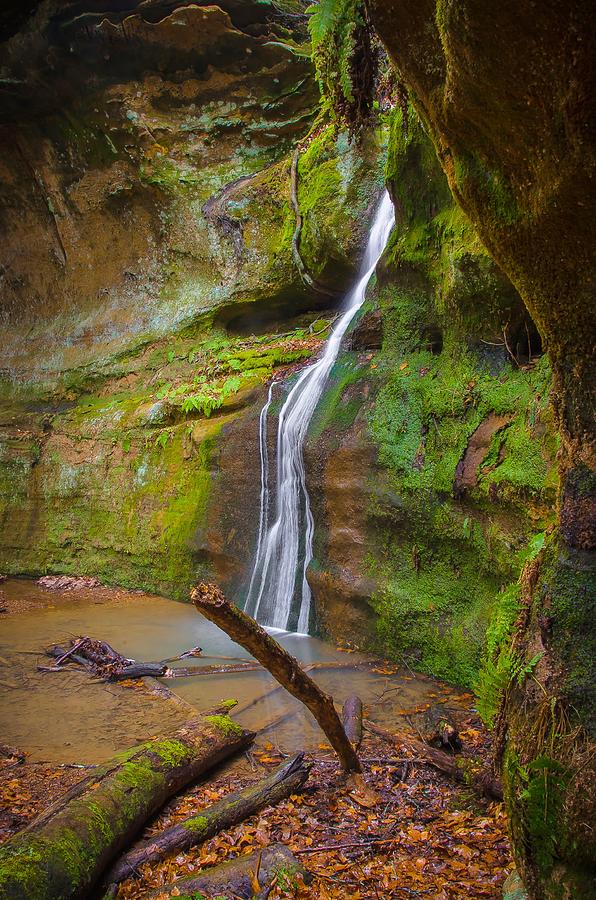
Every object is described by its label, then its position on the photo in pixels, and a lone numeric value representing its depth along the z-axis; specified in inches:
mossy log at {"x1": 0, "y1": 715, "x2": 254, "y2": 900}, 101.4
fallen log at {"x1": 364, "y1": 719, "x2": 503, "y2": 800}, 137.9
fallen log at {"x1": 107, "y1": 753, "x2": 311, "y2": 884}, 119.0
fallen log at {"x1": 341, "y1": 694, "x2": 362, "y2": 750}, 170.7
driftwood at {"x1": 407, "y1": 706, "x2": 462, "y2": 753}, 165.0
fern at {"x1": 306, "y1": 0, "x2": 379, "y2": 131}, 207.2
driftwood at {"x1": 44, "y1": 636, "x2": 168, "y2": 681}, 238.8
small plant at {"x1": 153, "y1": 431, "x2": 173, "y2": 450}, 404.2
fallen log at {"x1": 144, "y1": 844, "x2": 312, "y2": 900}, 106.2
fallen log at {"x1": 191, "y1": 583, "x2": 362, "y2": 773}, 119.6
